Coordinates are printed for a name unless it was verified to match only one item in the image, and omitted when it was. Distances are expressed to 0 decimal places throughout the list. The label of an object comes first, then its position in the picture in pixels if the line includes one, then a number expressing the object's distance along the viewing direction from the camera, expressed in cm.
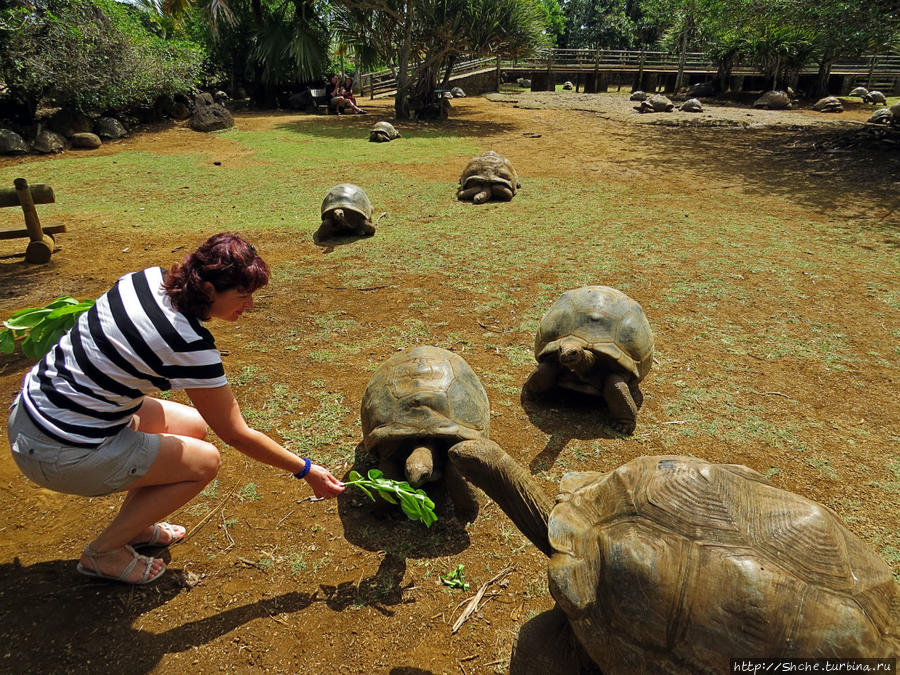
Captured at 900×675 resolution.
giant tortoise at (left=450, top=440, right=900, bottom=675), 152
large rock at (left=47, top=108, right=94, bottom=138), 1355
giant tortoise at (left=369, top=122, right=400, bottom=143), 1520
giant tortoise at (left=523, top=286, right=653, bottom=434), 336
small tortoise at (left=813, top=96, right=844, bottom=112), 2177
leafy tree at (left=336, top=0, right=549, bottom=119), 1677
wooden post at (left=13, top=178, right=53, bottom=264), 613
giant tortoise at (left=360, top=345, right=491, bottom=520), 259
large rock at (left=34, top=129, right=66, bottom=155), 1275
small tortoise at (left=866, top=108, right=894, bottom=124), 1501
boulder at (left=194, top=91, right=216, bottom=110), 1777
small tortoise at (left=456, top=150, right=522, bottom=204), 908
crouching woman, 189
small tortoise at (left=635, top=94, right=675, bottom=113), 2205
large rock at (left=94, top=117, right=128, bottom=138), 1444
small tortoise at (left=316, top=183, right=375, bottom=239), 707
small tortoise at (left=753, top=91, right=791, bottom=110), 2361
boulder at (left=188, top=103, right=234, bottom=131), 1609
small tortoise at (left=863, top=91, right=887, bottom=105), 2430
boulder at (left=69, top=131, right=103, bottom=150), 1347
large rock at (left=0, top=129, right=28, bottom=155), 1221
